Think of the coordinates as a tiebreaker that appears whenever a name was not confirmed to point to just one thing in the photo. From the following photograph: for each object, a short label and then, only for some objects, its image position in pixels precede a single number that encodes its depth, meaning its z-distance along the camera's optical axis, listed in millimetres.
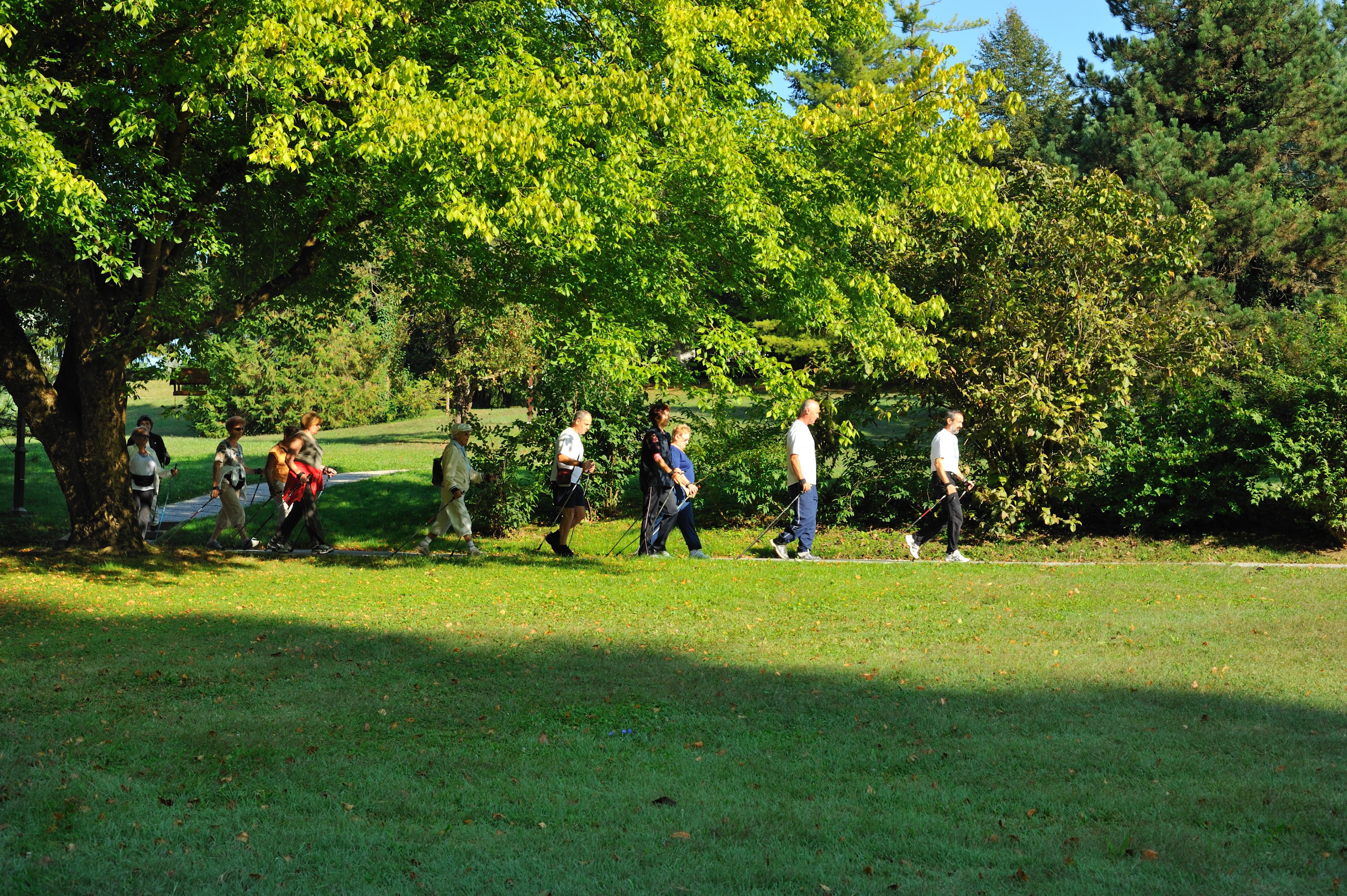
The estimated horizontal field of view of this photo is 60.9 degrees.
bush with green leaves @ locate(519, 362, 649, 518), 16469
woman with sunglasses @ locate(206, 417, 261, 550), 14219
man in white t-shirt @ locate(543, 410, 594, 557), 13516
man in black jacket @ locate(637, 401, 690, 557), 13281
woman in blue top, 13453
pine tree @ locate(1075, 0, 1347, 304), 27234
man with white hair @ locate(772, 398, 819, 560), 13000
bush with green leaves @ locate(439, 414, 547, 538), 16297
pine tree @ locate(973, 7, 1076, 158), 55250
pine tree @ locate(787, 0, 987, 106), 39438
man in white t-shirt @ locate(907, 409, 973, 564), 13102
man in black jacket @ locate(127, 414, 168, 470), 15062
